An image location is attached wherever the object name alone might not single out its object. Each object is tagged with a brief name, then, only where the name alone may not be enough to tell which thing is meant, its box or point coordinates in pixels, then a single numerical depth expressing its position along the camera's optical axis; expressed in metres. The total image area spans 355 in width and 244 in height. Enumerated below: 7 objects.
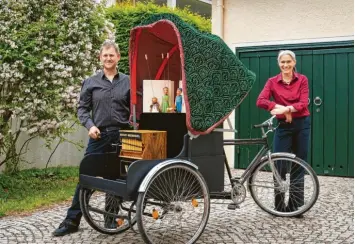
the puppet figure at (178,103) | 5.51
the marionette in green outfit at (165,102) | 5.62
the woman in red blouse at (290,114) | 6.41
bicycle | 6.31
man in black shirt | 5.54
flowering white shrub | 7.77
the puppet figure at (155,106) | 5.62
